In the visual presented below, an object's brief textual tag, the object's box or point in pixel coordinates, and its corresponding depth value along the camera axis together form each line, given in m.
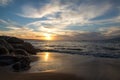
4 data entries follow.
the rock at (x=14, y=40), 10.40
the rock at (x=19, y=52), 7.20
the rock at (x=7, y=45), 7.40
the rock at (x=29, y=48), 9.41
